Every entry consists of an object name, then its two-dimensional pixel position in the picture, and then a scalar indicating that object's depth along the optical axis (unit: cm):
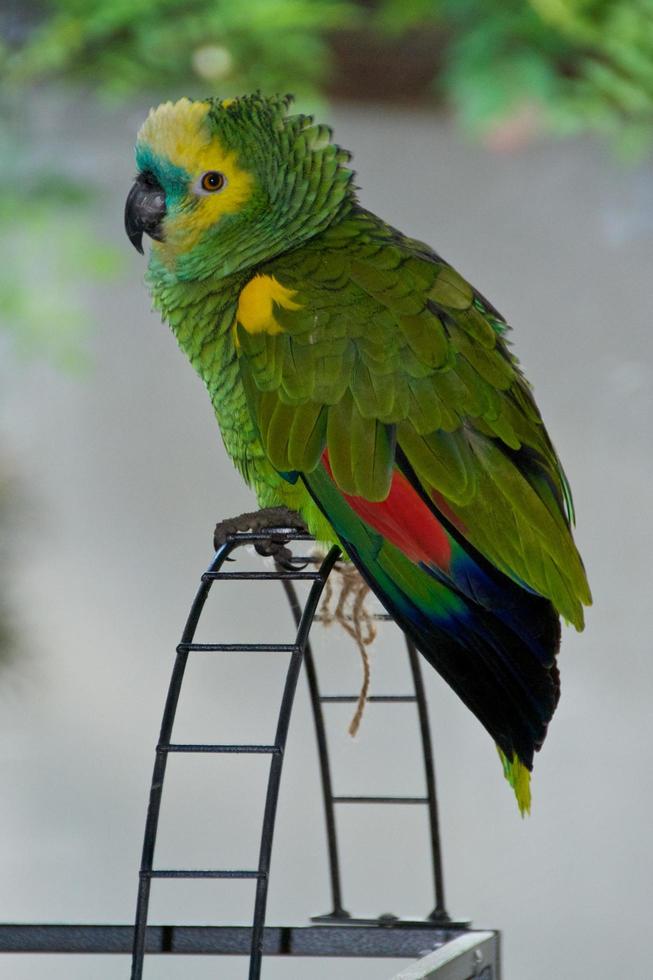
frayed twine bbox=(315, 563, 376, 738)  247
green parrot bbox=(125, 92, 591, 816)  237
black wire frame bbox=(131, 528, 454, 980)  231
